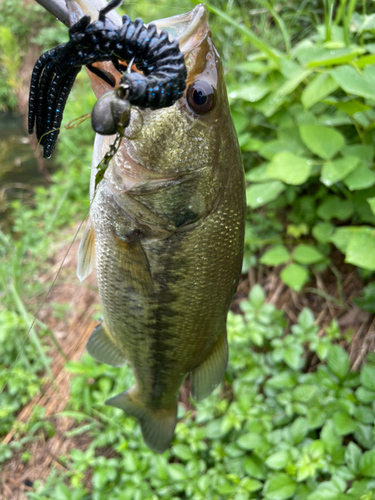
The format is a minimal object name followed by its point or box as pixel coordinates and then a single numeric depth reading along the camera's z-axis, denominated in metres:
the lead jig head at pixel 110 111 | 0.14
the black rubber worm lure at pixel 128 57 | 0.14
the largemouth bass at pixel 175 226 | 0.19
